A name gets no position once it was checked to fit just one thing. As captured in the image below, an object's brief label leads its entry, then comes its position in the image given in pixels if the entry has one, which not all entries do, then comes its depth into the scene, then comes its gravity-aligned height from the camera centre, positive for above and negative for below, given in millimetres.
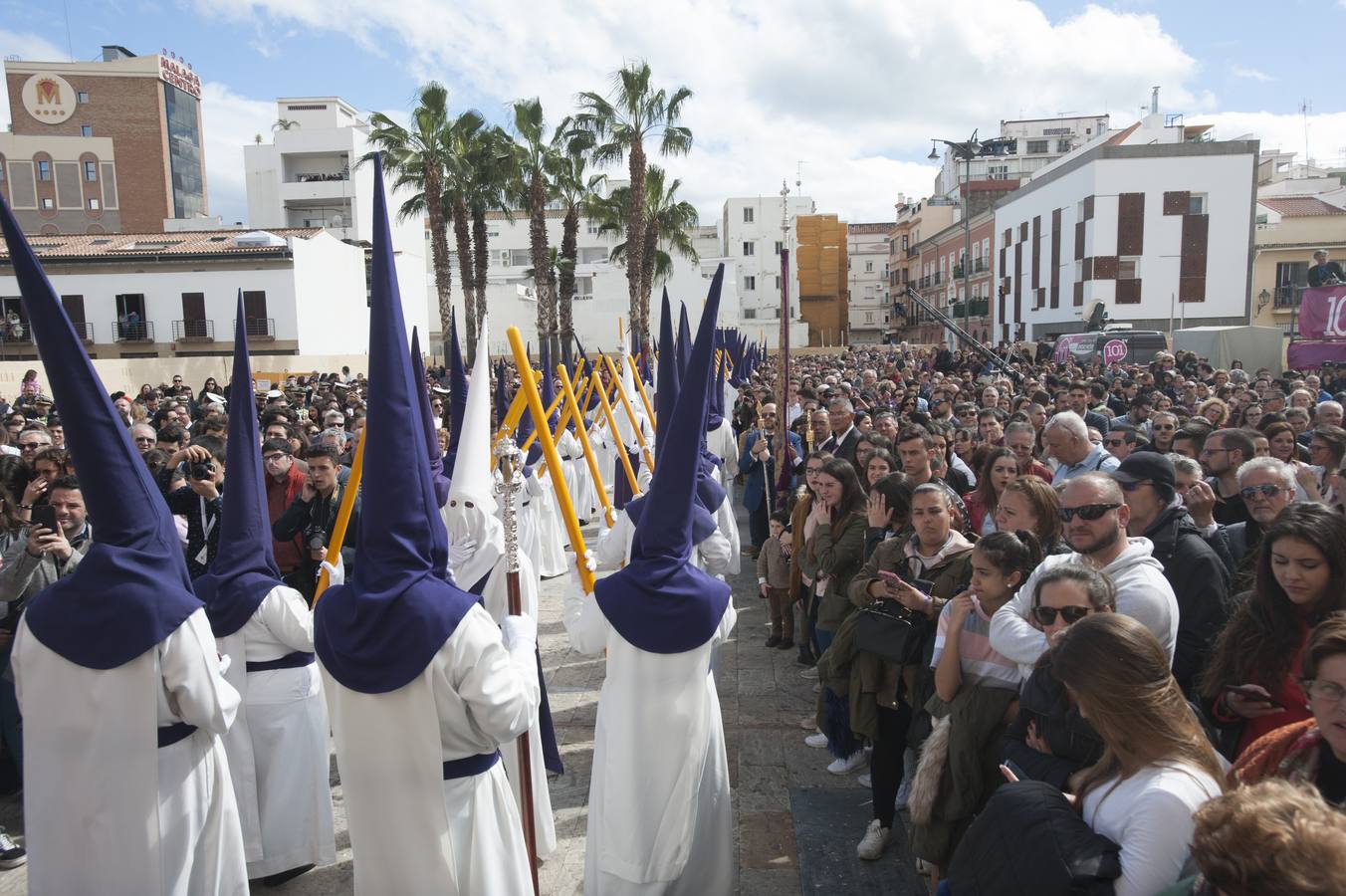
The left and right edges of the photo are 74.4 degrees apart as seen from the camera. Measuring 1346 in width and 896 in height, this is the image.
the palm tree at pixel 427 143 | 22953 +5149
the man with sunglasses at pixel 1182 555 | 3369 -916
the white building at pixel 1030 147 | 59656 +12461
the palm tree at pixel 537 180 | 23250 +4271
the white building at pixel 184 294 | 30031 +1776
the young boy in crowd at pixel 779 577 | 6277 -1797
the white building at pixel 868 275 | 68938 +4556
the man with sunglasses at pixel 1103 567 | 2893 -823
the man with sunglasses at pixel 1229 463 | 5074 -785
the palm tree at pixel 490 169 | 23688 +4538
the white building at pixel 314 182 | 43000 +7814
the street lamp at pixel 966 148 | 29842 +6259
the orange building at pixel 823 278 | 57125 +3673
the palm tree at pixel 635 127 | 22656 +5444
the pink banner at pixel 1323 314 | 13875 +173
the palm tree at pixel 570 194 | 23734 +3971
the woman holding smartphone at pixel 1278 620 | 2766 -948
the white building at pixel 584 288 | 44344 +2610
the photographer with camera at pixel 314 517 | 5188 -1026
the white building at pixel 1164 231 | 34219 +3767
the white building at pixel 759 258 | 53219 +4650
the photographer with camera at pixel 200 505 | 5340 -983
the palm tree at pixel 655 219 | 25594 +3532
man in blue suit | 8255 -1369
